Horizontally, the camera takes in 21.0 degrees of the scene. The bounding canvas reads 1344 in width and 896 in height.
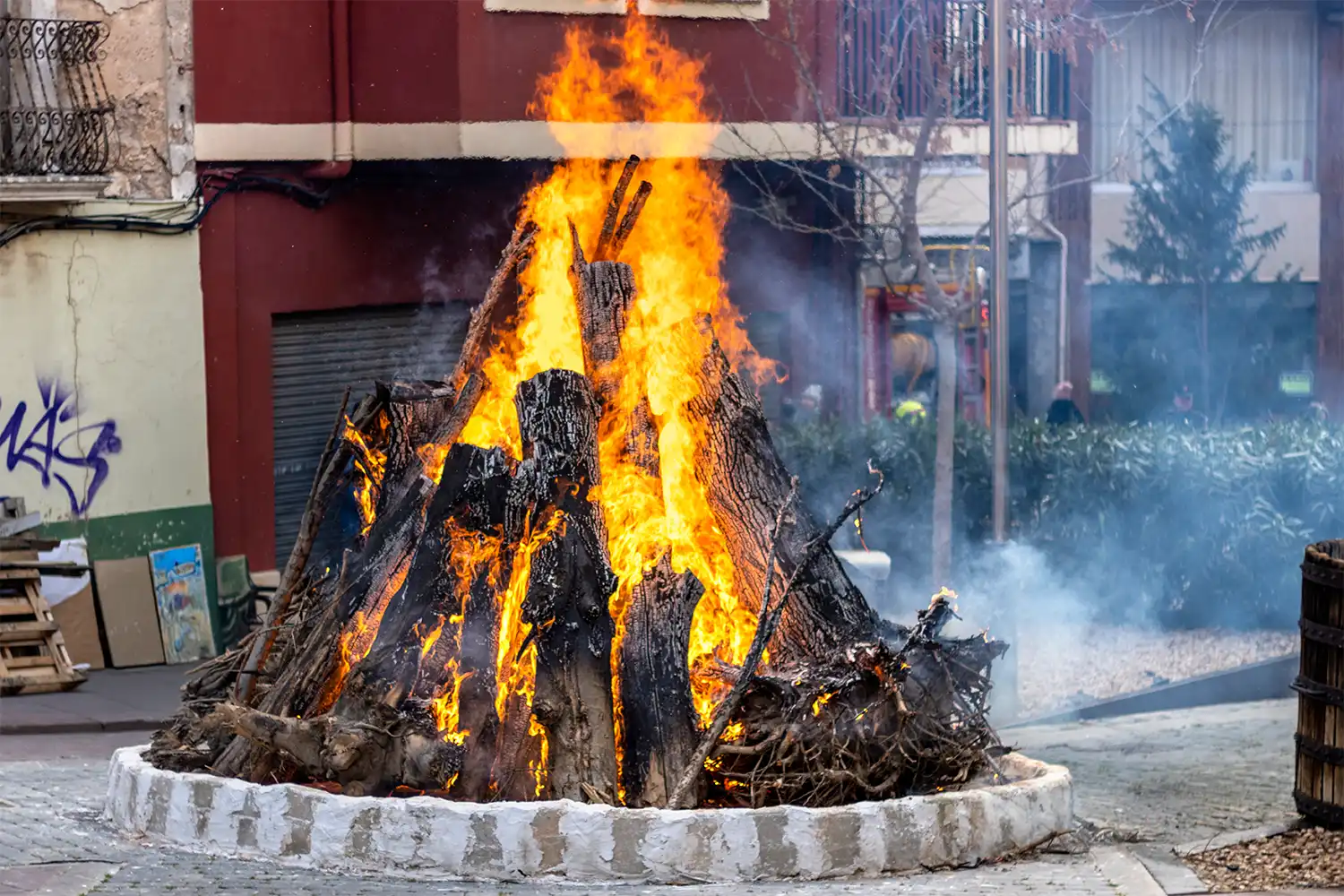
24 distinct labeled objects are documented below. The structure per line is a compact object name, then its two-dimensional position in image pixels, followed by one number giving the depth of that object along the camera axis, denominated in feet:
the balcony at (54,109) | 87.21
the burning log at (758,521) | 56.62
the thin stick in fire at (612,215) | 60.74
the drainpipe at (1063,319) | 165.46
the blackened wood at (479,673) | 50.65
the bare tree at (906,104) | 94.03
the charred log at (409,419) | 57.25
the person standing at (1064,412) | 126.51
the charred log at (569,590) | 50.52
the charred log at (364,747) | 49.93
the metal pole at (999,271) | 80.13
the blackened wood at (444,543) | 52.98
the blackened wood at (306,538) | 56.35
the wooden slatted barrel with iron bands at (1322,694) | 56.48
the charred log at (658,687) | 50.74
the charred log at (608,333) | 57.69
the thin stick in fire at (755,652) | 49.62
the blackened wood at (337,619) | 53.21
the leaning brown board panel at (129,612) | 90.17
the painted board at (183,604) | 92.87
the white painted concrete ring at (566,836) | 47.15
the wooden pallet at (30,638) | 82.41
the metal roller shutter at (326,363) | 100.85
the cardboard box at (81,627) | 88.16
